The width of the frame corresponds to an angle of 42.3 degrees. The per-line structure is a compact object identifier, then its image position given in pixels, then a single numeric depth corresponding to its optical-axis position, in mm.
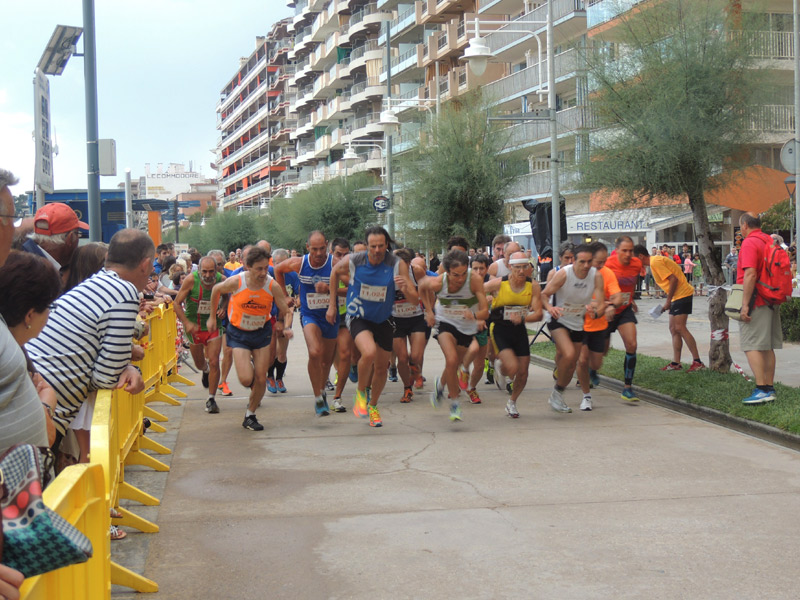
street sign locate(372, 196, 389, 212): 37400
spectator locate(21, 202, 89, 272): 6496
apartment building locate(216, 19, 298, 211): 106688
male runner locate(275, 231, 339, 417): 10875
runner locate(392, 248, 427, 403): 11930
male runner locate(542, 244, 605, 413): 10672
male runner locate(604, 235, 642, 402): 11398
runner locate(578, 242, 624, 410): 10992
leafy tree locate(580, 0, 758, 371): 13531
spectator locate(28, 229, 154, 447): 5027
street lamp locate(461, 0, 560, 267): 20875
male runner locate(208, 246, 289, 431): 9953
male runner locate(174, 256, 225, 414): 12383
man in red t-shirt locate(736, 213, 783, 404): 10125
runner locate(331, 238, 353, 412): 11164
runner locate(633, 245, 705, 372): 13102
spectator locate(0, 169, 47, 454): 2773
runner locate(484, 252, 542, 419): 10453
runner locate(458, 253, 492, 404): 11281
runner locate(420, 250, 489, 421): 10469
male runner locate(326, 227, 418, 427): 10141
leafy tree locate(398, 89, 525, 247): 36094
